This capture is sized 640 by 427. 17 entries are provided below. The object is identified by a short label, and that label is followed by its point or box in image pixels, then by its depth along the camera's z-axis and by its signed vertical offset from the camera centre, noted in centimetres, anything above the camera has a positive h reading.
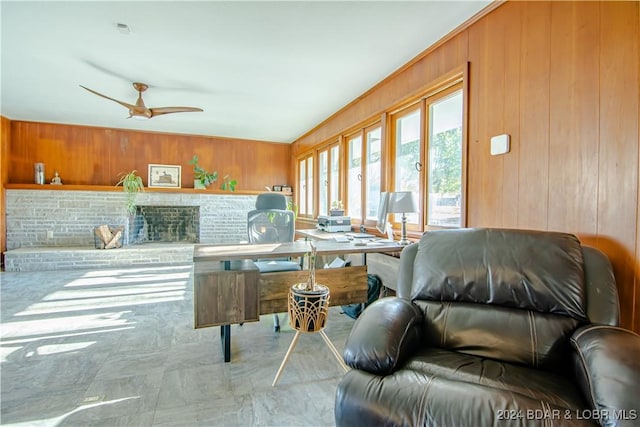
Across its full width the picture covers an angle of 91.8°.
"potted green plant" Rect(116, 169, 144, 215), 570 +40
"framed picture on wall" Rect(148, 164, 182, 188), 615 +66
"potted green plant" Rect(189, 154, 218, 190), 632 +66
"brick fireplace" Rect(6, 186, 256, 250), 529 -13
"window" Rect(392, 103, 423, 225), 299 +60
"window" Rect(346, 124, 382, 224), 372 +45
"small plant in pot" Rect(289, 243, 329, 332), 184 -60
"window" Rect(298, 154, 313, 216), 604 +47
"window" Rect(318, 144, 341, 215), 478 +51
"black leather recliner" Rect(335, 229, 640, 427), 99 -54
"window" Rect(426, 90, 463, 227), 253 +40
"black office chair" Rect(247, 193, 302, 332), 329 -19
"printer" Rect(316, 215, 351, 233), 387 -19
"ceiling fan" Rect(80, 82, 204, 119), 354 +115
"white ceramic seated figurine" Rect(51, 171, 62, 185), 550 +51
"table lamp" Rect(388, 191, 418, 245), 257 +4
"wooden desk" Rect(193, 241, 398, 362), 206 -54
